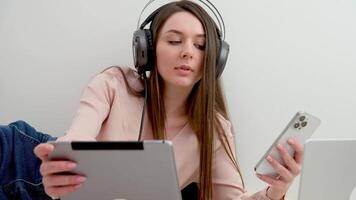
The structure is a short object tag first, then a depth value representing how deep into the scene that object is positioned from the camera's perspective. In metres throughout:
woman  0.97
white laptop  0.66
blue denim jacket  0.88
